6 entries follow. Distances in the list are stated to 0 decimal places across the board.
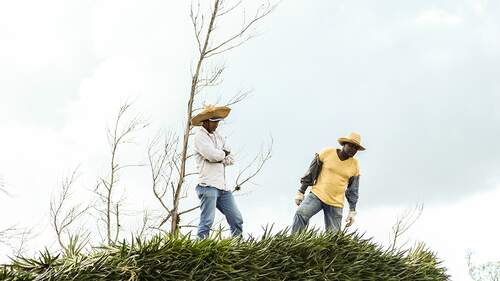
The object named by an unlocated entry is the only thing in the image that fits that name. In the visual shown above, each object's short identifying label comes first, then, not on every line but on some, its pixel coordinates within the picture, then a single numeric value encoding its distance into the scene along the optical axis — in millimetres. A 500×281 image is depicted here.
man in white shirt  10508
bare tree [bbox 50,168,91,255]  22528
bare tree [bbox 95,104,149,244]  21406
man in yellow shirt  11797
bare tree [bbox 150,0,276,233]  18641
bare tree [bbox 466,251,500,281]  23230
